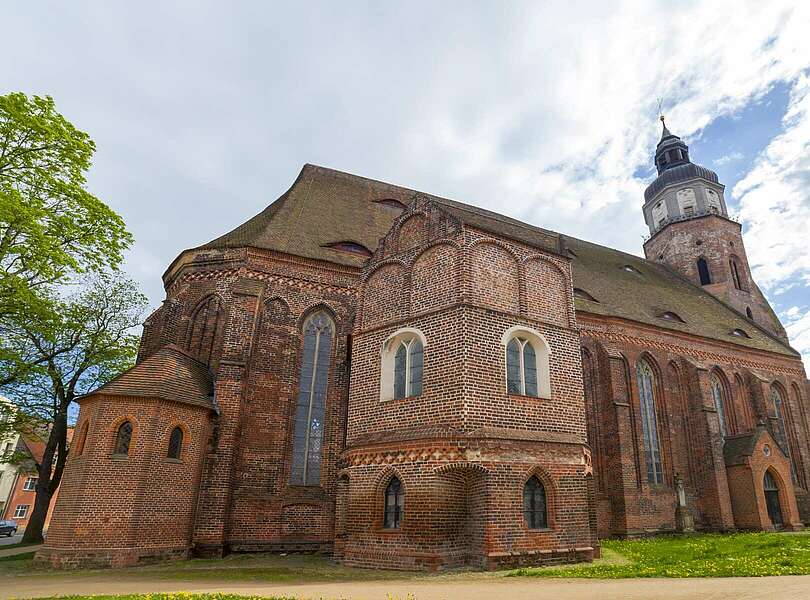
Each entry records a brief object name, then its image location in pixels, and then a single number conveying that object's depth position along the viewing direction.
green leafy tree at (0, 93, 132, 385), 13.46
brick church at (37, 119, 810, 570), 11.84
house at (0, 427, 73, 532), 45.66
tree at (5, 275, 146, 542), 20.45
